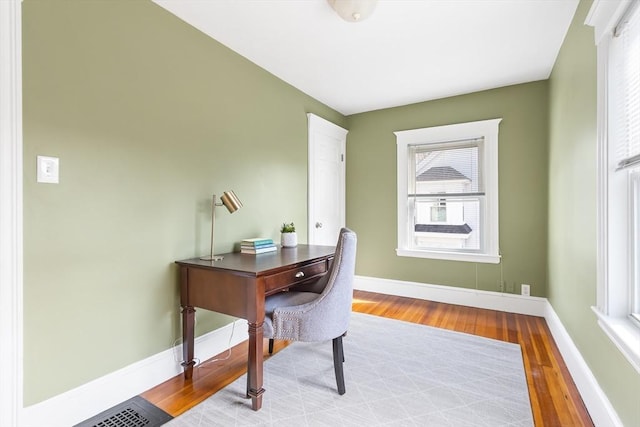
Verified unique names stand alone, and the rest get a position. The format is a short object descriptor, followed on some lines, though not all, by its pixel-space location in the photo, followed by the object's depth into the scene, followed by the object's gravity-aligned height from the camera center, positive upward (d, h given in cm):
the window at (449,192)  339 +31
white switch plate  145 +23
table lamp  213 +9
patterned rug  161 -103
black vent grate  155 -103
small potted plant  271 -18
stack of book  233 -22
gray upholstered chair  177 -56
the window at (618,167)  135 +24
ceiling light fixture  186 +128
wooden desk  168 -41
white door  351 +46
